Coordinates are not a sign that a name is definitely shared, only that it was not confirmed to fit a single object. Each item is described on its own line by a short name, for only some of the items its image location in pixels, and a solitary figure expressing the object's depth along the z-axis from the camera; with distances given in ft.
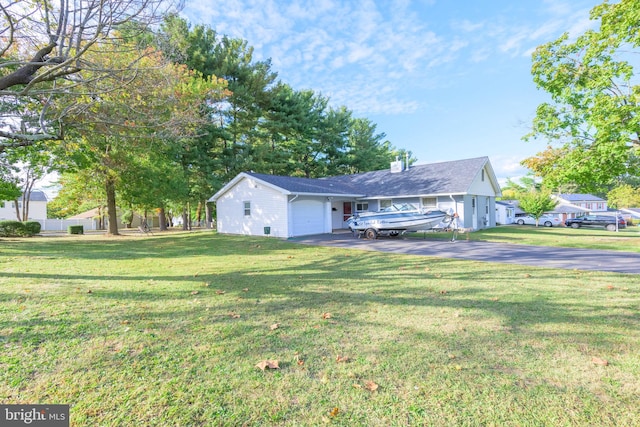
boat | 47.29
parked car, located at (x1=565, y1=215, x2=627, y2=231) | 87.83
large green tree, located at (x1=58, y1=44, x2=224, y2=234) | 30.83
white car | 104.01
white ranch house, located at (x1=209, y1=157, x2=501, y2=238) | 58.03
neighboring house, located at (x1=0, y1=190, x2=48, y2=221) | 148.05
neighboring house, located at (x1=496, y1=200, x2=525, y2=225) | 108.17
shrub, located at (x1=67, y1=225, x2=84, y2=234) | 85.77
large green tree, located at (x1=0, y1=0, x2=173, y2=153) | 20.45
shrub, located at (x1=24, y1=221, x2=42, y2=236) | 69.55
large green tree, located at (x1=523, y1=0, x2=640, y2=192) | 39.83
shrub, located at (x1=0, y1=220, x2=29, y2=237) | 65.62
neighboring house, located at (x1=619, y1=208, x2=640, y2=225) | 132.77
